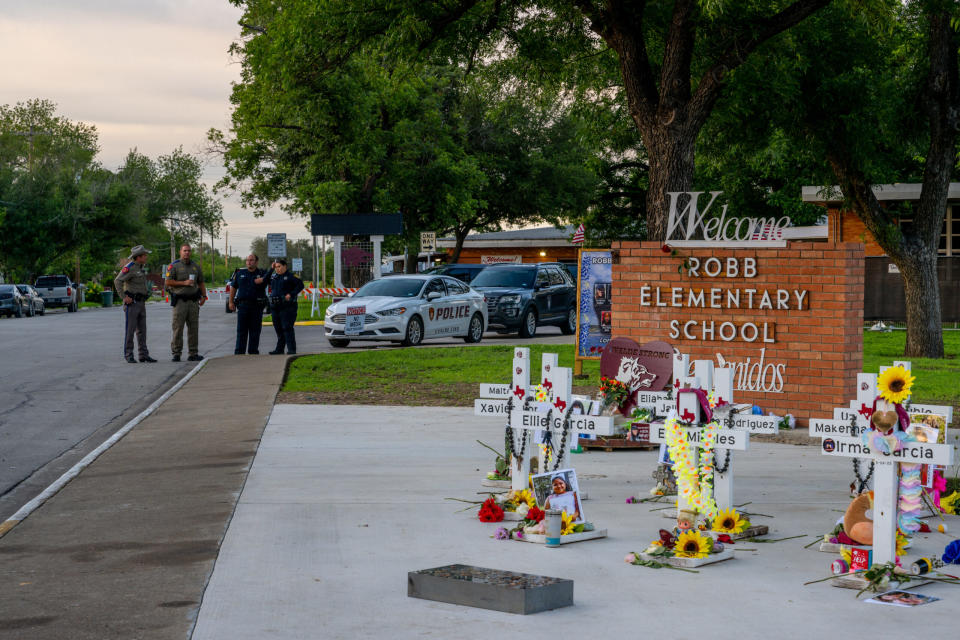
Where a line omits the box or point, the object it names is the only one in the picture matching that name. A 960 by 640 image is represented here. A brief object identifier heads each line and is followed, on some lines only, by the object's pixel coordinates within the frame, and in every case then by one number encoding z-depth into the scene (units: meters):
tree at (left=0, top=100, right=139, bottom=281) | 67.31
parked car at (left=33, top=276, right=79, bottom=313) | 54.53
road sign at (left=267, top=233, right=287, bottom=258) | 36.62
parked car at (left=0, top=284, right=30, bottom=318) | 45.34
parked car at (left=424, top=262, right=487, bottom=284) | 32.69
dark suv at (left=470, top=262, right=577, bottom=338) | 26.62
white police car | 22.81
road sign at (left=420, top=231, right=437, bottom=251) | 37.81
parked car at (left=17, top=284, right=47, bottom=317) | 47.84
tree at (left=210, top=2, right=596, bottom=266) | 38.16
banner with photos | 16.56
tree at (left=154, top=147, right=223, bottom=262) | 117.75
